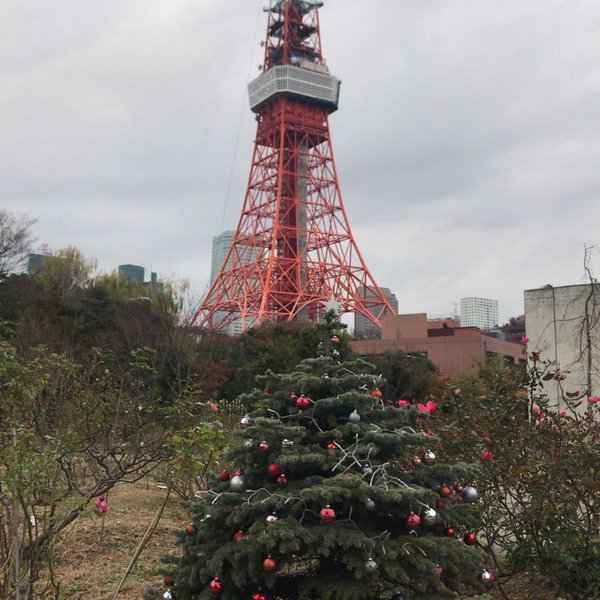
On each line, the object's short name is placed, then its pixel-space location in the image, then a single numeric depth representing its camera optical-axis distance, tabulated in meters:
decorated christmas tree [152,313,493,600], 3.25
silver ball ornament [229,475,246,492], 3.61
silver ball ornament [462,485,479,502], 3.71
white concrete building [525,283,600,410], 6.59
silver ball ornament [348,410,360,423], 3.64
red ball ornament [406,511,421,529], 3.23
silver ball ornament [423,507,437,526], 3.28
